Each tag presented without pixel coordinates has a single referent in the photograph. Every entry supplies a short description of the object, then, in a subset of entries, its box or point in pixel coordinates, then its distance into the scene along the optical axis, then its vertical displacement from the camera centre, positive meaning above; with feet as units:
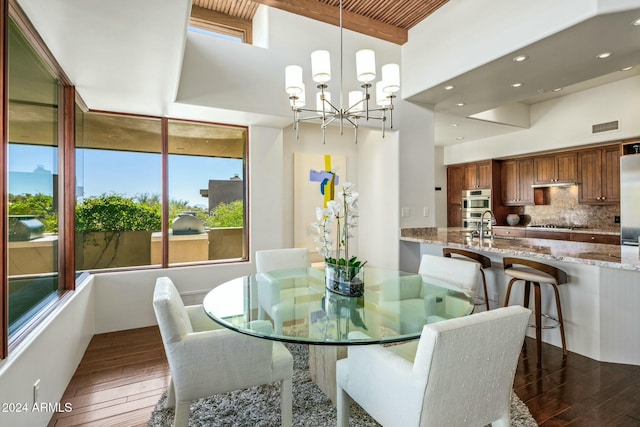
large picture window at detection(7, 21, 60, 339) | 5.90 +0.73
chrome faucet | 12.24 -0.54
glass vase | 7.11 -1.40
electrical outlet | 5.66 -3.02
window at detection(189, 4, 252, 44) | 11.96 +7.27
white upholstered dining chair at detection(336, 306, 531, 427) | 3.88 -2.07
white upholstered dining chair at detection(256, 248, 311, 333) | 6.23 -1.70
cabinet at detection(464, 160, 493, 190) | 22.15 +2.80
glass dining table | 5.23 -1.81
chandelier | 7.51 +3.25
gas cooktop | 18.83 -0.69
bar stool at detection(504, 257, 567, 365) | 9.05 -1.79
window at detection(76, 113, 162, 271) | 11.23 +0.99
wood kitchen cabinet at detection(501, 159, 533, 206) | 20.71 +2.15
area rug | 6.42 -4.01
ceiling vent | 16.10 +4.37
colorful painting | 15.26 +1.24
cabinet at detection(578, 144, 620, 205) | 16.47 +2.03
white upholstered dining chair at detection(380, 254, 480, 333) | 6.06 -1.76
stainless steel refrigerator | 14.15 +0.64
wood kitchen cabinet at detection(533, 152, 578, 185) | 18.31 +2.66
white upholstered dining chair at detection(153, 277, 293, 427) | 5.25 -2.41
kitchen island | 8.63 -2.32
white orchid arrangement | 6.93 +0.00
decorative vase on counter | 21.65 -0.27
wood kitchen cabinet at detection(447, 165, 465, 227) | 24.52 +1.65
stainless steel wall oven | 22.18 +0.70
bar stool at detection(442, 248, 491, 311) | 11.33 -1.52
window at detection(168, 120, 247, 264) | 12.69 +1.01
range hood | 18.41 +1.75
